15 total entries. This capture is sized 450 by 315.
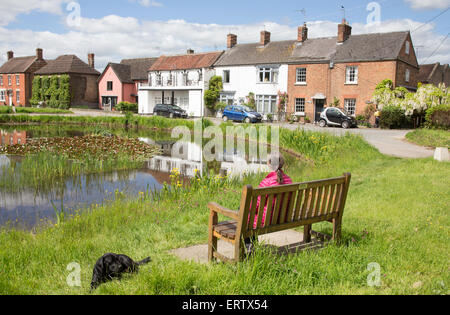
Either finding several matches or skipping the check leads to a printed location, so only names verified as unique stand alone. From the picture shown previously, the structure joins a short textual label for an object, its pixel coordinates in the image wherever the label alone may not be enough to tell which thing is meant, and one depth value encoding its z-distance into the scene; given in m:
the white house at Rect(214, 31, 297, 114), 38.28
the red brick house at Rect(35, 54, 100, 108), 55.25
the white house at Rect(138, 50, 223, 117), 43.47
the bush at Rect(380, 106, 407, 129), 28.58
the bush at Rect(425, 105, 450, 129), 21.78
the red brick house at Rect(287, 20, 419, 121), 32.56
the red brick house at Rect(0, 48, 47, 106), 59.38
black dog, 4.28
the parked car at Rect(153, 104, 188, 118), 39.41
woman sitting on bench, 5.10
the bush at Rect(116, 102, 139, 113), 49.72
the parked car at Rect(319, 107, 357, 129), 29.69
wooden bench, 4.31
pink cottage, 52.84
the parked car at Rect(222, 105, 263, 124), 33.81
